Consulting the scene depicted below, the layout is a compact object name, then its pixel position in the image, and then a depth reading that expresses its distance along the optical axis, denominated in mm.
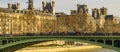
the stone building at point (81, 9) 181875
